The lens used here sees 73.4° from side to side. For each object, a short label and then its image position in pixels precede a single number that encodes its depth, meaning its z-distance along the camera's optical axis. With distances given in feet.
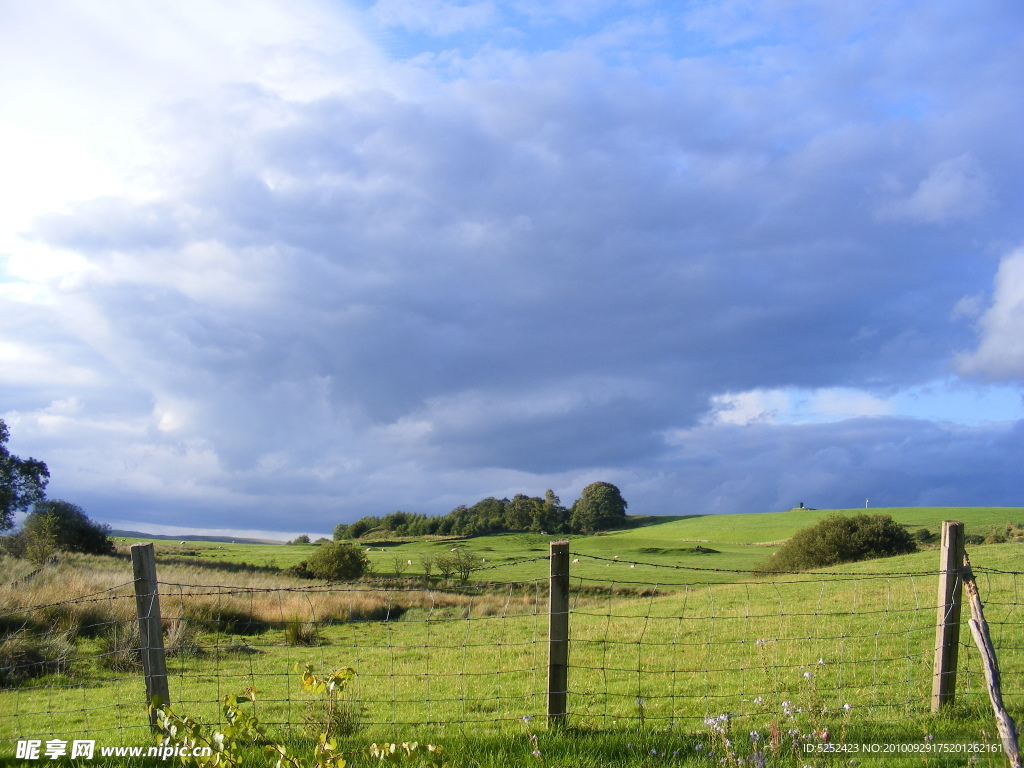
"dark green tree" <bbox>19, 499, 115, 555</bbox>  135.64
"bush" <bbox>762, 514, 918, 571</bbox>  112.06
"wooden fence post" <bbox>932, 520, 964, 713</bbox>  23.41
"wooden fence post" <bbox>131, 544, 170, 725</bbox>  21.29
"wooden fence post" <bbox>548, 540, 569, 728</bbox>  20.54
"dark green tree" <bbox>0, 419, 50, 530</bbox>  155.12
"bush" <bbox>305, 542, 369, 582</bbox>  118.32
